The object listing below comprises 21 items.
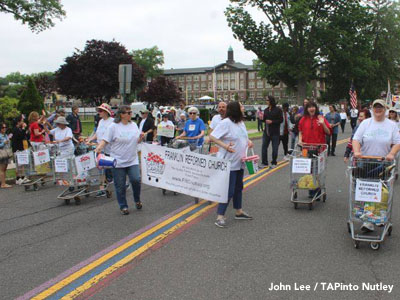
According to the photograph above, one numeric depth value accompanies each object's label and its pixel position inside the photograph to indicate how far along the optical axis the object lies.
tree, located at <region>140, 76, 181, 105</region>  82.25
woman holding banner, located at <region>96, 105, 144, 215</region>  7.46
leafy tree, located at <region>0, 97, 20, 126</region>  19.03
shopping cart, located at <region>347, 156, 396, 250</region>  5.36
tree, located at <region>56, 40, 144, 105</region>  54.56
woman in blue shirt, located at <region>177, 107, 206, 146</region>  10.29
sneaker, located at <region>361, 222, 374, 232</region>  5.63
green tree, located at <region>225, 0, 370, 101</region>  41.88
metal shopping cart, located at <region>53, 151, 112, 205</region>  8.66
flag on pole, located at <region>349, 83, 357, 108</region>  31.37
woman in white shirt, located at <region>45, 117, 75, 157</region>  9.86
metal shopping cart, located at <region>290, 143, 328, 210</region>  7.47
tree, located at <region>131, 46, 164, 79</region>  117.37
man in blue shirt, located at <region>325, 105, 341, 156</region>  16.38
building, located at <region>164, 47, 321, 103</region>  147.75
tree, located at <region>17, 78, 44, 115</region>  23.08
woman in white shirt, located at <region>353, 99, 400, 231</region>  5.81
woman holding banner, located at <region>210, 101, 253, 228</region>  6.52
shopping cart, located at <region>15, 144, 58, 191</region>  10.09
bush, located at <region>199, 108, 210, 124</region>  38.07
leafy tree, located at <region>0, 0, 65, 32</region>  32.16
